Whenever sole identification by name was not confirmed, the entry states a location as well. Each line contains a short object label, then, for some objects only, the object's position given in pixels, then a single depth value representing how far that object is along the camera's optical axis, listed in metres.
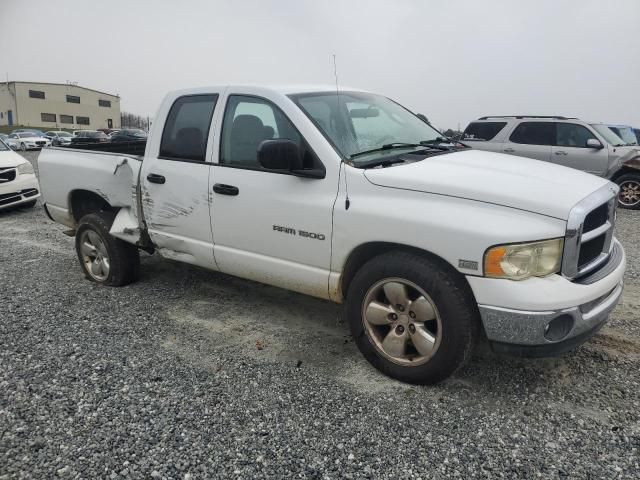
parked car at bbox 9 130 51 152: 29.39
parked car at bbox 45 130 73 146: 37.12
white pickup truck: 2.64
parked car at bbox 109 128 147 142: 31.35
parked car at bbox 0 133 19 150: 29.05
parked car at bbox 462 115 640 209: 10.00
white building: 64.62
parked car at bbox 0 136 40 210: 8.95
